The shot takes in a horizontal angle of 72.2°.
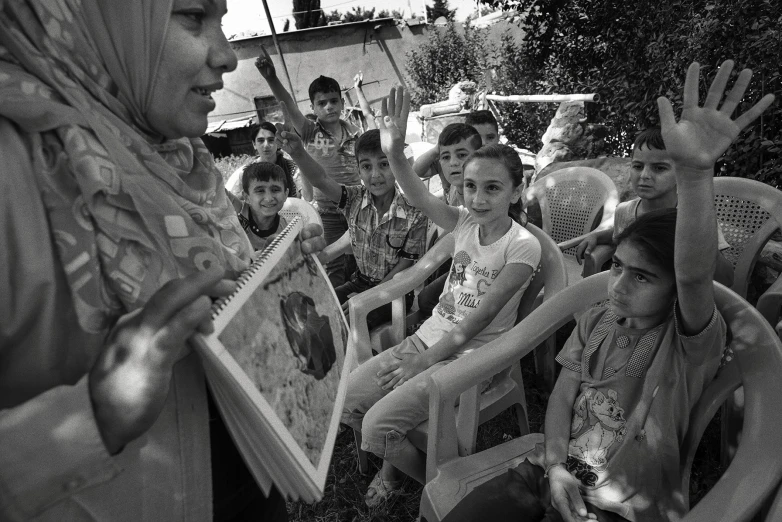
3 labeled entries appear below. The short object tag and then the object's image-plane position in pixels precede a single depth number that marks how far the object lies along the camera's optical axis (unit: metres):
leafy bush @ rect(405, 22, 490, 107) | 14.63
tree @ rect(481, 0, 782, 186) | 3.75
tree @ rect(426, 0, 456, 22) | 30.17
